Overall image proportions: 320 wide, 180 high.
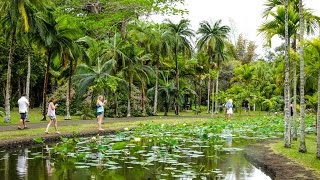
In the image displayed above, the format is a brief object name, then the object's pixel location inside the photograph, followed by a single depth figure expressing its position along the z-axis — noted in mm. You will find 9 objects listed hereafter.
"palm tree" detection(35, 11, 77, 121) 30772
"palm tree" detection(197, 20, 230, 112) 55359
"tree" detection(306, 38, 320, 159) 14727
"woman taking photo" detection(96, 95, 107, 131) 24906
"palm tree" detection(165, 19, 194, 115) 52406
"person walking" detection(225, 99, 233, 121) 40253
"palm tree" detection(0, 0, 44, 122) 26503
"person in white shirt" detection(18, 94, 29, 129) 23620
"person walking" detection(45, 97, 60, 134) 22219
